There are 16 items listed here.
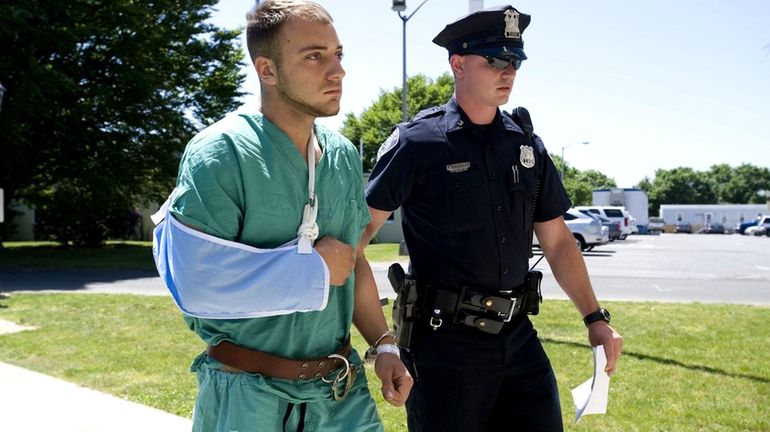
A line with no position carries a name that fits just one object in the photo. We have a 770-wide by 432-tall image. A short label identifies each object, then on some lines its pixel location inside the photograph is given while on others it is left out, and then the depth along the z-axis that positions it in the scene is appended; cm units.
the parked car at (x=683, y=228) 7769
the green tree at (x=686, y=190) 11294
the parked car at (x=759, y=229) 6344
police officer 276
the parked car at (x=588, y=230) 2645
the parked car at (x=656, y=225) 6825
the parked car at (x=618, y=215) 3932
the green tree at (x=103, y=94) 2325
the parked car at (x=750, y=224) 6519
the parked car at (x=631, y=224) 4327
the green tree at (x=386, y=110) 5162
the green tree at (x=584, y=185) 8511
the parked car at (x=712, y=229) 7675
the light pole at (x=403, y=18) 1847
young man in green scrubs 173
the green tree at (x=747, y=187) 11220
